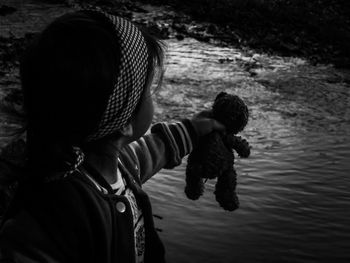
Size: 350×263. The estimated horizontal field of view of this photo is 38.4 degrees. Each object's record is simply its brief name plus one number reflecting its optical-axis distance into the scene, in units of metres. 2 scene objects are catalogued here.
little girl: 1.63
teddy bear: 2.11
